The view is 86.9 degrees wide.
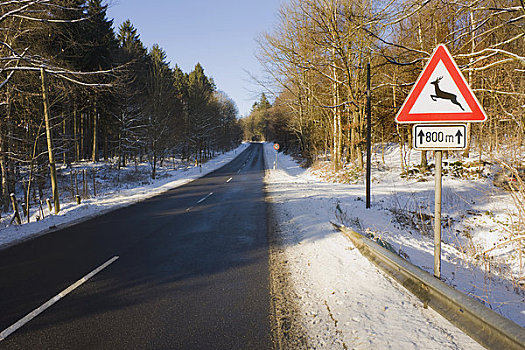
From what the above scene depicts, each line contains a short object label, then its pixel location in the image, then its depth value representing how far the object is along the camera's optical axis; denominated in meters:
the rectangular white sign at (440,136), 3.13
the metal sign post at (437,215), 3.23
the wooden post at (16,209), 9.42
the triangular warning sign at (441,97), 3.10
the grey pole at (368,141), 9.03
